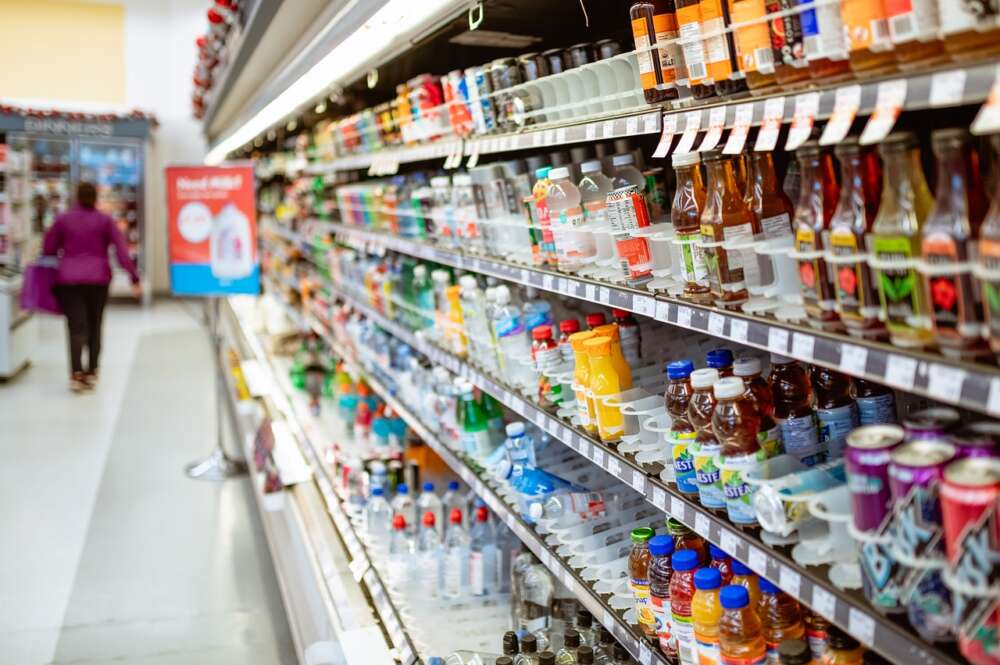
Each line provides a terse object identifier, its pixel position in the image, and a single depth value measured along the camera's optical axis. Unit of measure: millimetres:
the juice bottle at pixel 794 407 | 1710
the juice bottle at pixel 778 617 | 1729
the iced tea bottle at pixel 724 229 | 1724
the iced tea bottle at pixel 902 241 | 1271
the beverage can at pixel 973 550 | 1132
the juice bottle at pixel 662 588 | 1932
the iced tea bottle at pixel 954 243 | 1188
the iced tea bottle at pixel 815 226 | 1467
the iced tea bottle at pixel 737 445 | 1673
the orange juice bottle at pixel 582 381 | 2336
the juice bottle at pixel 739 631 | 1668
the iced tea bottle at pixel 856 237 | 1369
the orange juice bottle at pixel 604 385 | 2262
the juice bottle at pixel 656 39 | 1845
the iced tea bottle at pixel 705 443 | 1771
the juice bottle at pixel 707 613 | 1746
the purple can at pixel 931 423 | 1319
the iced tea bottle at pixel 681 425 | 1879
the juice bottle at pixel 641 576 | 2039
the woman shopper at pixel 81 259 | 7934
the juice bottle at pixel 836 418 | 1735
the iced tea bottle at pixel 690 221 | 1831
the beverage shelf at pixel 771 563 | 1256
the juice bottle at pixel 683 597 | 1842
